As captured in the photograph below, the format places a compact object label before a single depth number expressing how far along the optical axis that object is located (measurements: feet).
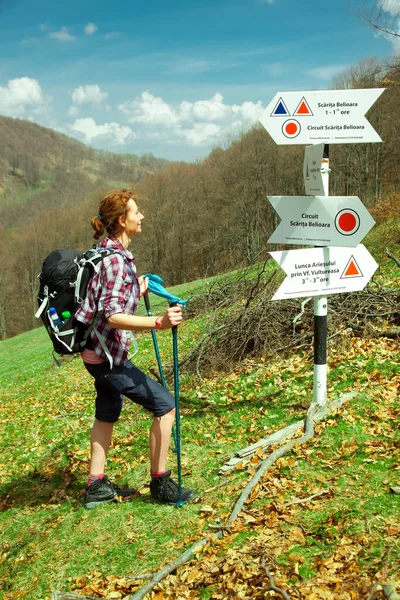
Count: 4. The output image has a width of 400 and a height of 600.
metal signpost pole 16.47
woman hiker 12.25
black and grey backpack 12.63
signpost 14.94
